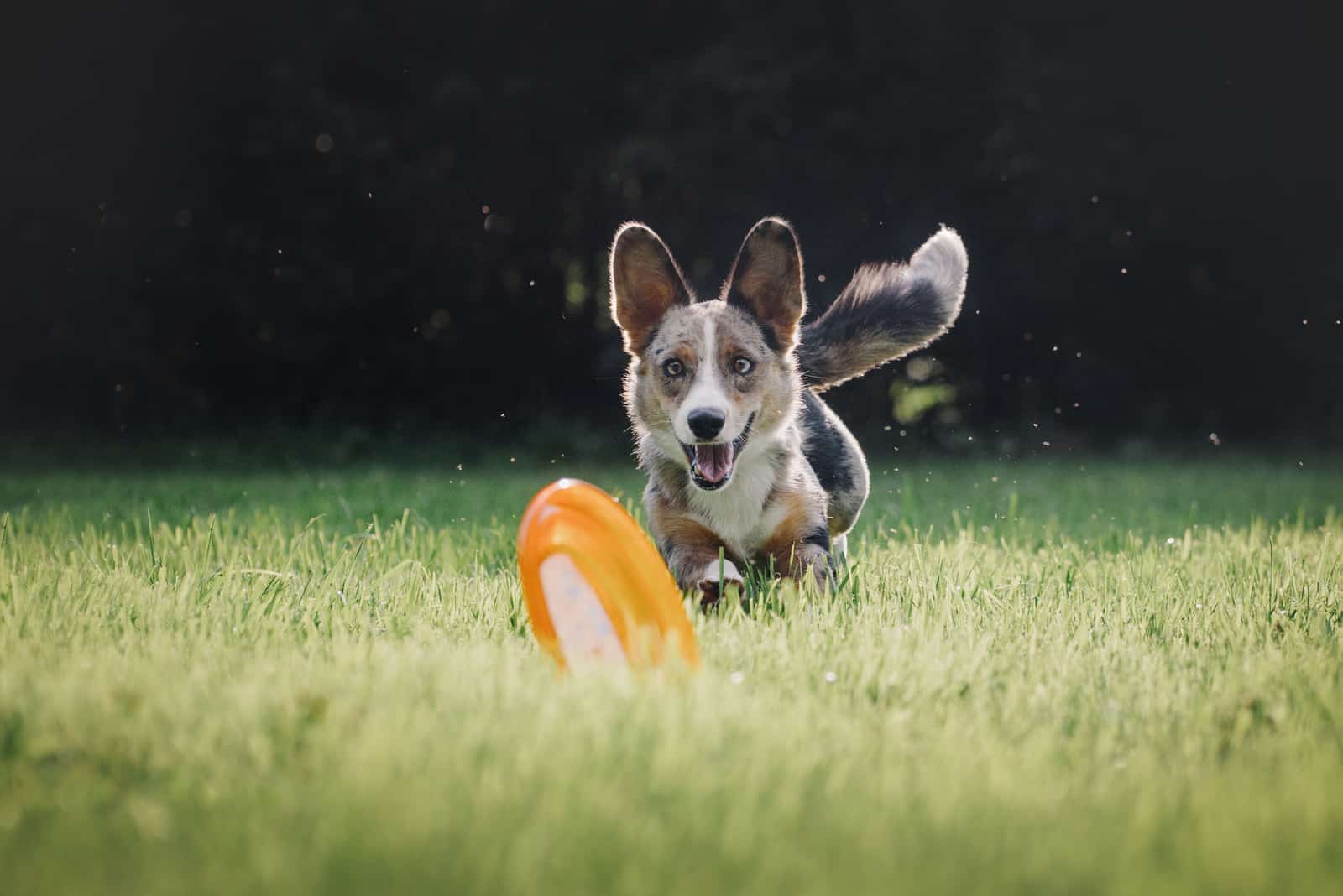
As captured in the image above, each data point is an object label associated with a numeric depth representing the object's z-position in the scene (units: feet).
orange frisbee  17.30
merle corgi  23.91
